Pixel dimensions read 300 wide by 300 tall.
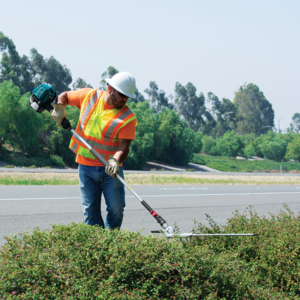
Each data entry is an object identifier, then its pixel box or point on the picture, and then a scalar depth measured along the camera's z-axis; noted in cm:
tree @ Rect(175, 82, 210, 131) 10638
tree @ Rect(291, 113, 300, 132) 14412
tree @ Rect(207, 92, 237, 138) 11231
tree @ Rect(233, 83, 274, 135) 12000
